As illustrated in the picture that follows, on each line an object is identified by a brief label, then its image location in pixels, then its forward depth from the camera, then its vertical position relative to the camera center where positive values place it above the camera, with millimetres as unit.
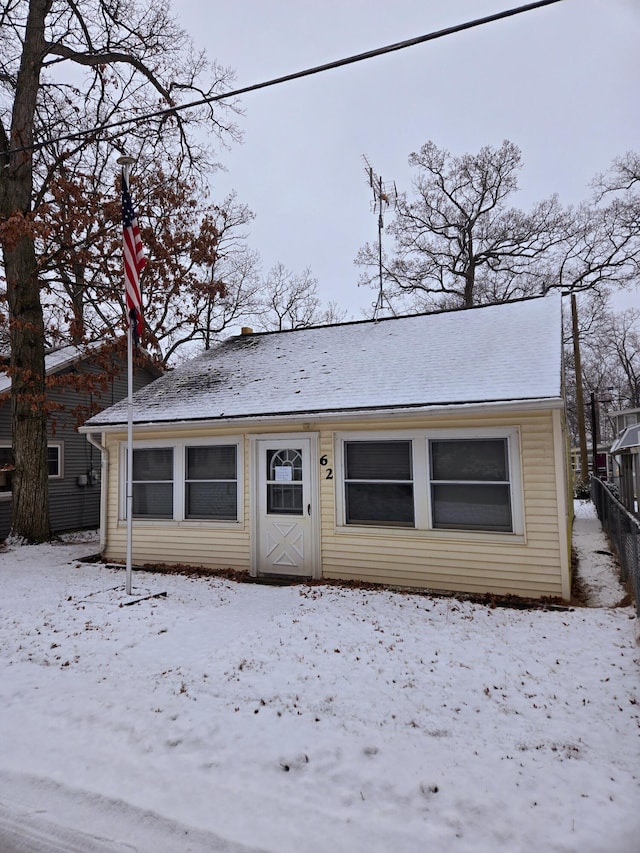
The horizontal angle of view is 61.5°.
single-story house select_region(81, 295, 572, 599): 7328 +189
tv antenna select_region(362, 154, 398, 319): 14211 +7412
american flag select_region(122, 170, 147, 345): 7871 +3227
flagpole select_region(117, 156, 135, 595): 7860 +543
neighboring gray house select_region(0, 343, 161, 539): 13680 +1106
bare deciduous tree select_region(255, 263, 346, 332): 32375 +10823
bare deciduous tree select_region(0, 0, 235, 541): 12273 +8406
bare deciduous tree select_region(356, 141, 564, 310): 26828 +12291
